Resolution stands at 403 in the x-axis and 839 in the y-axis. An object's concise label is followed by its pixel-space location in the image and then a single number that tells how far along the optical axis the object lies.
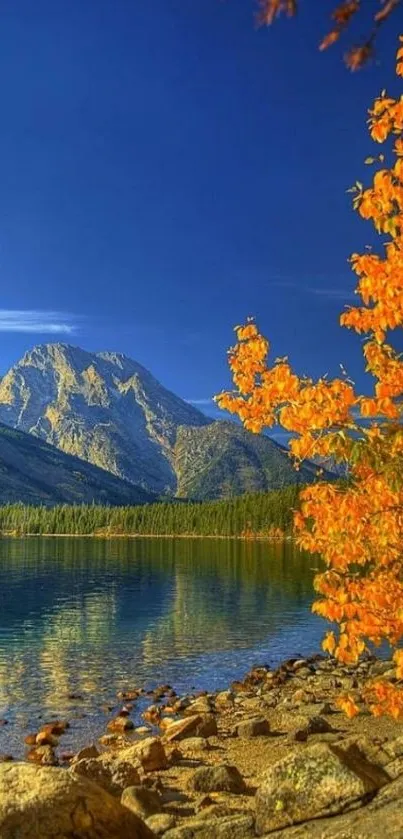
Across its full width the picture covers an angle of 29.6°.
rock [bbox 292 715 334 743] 27.47
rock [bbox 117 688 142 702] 39.41
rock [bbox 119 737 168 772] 24.98
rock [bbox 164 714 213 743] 29.61
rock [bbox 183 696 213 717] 35.14
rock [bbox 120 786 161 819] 19.42
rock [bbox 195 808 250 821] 18.47
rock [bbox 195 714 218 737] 30.09
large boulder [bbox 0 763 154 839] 13.16
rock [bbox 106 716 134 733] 33.28
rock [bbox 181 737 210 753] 27.72
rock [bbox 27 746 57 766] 28.20
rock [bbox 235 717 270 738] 28.88
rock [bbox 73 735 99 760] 28.19
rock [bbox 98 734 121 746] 30.84
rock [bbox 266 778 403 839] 12.85
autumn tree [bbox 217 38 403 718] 10.59
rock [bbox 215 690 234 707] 37.14
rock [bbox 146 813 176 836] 17.92
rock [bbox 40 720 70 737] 32.69
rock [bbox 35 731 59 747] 31.05
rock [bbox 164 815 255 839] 15.38
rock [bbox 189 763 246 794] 21.27
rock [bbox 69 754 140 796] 21.70
